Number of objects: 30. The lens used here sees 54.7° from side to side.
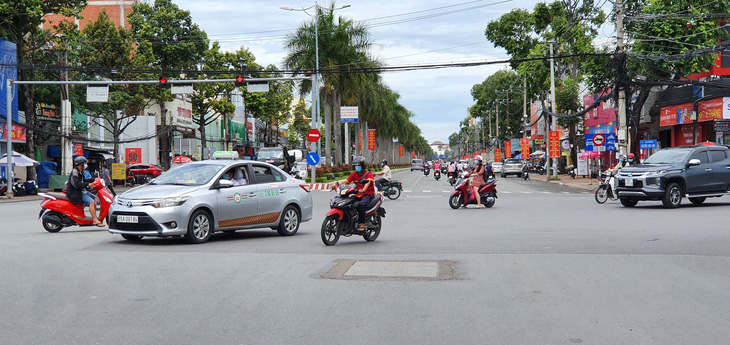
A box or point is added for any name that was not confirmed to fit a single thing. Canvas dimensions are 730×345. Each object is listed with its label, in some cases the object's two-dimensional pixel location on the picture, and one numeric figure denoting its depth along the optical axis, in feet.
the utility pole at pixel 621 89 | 106.52
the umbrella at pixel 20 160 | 120.78
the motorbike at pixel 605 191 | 78.89
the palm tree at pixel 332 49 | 146.00
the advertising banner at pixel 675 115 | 135.22
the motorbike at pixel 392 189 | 93.61
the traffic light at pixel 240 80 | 104.60
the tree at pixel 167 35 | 183.83
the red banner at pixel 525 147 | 242.17
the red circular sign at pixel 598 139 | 120.26
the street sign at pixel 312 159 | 123.24
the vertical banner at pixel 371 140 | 263.08
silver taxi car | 38.52
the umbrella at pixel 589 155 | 156.71
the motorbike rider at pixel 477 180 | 74.18
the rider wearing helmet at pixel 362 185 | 40.19
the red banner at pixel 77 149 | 146.41
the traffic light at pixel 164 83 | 101.10
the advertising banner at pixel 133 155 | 214.69
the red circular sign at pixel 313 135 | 120.63
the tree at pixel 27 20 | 125.29
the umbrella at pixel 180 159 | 181.70
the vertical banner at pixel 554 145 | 172.03
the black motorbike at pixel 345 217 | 39.40
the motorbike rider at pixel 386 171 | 88.81
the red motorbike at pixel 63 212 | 47.65
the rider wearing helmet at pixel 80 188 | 47.60
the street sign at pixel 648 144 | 130.36
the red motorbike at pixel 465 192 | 74.18
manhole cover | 28.50
